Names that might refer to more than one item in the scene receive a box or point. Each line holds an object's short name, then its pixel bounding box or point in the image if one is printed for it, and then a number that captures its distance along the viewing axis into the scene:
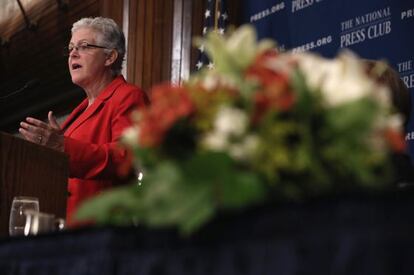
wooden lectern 5.02
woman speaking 5.29
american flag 6.57
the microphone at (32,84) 5.73
